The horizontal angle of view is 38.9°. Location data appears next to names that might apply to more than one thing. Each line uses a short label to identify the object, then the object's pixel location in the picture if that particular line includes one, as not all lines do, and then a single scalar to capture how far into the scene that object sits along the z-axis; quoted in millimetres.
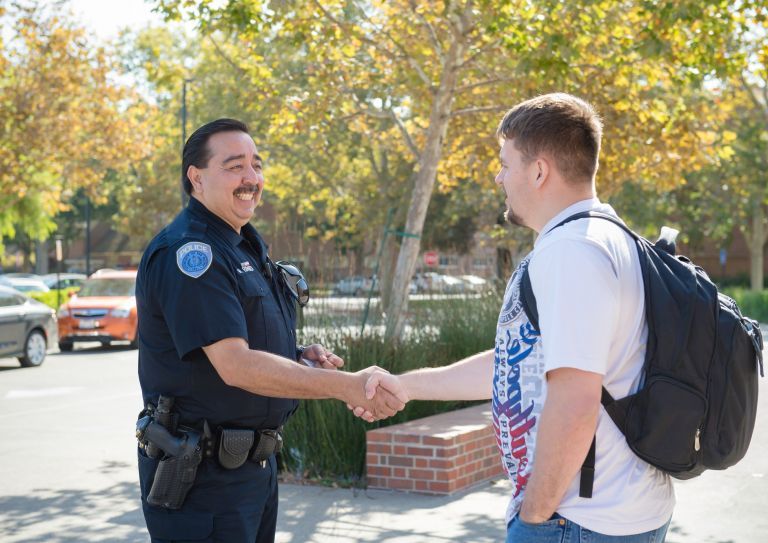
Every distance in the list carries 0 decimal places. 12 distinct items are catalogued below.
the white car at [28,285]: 42422
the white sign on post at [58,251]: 34519
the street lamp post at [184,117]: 39312
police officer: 3264
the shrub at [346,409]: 8109
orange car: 22719
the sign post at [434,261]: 13543
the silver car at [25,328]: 18234
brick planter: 7574
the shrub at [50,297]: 34812
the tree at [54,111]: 28234
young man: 2441
